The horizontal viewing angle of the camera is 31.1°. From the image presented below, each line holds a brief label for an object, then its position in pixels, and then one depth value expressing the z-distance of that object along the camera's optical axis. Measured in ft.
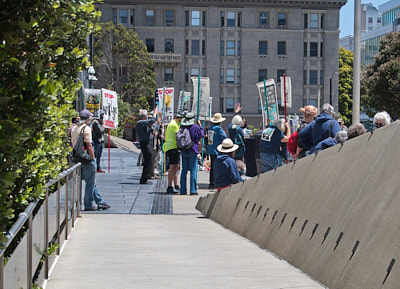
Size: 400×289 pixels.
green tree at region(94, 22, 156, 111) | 220.64
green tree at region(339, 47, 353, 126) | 298.27
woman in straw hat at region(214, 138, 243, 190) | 39.60
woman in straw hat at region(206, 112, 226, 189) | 55.26
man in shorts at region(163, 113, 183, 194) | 52.54
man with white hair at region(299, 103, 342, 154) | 33.30
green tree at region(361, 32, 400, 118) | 162.40
